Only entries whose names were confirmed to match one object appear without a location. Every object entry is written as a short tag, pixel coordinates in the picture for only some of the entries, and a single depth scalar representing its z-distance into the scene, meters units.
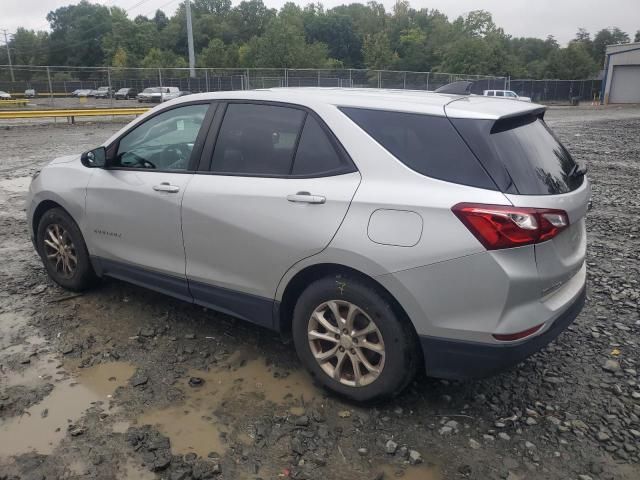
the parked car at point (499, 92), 32.86
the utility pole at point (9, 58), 24.95
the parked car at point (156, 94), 27.47
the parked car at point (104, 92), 26.58
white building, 45.94
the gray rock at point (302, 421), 2.97
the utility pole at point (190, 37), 31.52
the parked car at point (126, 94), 26.86
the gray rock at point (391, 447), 2.76
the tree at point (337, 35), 111.69
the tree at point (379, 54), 75.31
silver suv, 2.65
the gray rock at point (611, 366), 3.49
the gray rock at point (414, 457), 2.70
